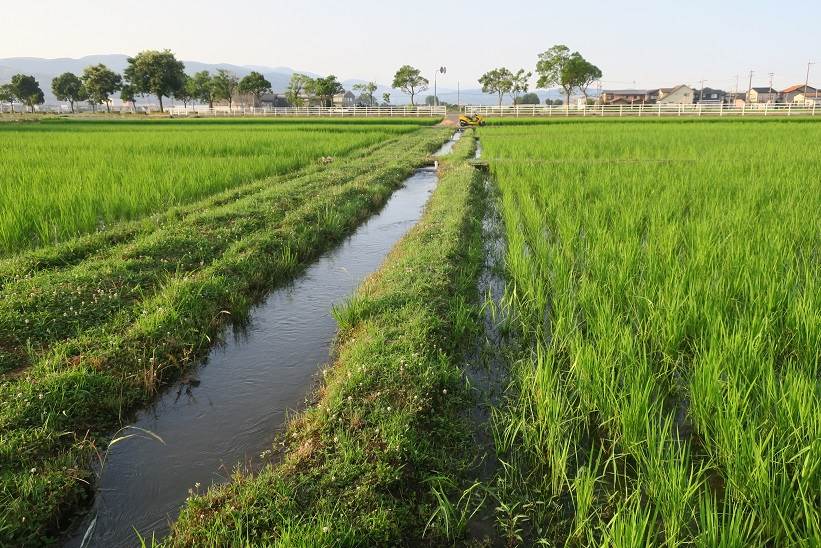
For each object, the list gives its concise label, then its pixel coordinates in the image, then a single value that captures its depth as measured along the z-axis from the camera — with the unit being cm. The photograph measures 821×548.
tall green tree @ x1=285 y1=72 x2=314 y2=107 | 6806
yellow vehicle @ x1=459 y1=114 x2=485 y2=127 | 3149
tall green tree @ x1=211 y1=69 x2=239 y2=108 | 7001
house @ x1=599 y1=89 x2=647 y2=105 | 7856
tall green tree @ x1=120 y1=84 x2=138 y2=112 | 5726
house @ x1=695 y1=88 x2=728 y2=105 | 9000
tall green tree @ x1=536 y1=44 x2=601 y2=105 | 5666
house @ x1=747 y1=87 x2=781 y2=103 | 8619
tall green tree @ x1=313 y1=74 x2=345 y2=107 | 6088
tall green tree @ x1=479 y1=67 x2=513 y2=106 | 6631
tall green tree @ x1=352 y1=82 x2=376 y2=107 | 7375
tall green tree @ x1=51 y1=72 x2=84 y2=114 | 6975
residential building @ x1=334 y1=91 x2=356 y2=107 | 9694
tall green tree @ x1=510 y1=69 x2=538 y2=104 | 6544
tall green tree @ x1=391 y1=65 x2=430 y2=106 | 6762
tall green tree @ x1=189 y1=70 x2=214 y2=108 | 7094
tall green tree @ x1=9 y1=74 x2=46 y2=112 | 6694
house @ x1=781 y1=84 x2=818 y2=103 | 8106
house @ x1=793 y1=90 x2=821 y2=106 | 7501
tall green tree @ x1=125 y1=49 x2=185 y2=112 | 5356
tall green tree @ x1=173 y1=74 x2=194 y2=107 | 6074
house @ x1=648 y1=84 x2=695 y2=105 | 7994
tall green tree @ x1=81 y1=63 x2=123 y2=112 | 6088
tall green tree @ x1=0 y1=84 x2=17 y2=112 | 6900
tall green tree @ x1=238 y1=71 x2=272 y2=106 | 6819
